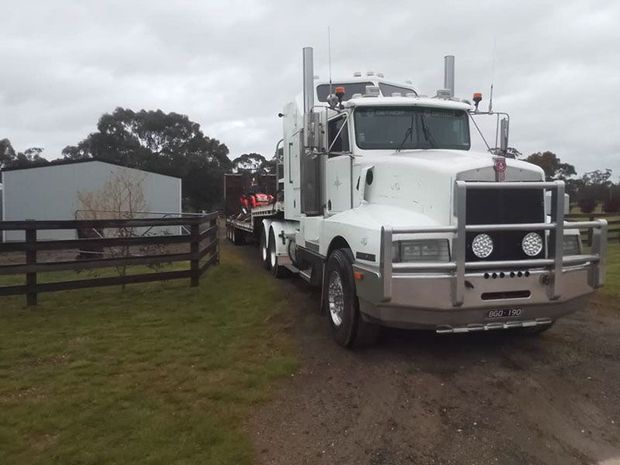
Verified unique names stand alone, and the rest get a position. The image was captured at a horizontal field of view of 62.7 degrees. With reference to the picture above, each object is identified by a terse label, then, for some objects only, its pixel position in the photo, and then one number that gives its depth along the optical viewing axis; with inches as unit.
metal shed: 951.6
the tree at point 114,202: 512.4
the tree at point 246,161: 2261.3
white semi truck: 173.8
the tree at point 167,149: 2039.9
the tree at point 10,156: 2197.3
